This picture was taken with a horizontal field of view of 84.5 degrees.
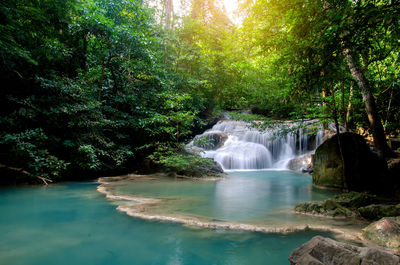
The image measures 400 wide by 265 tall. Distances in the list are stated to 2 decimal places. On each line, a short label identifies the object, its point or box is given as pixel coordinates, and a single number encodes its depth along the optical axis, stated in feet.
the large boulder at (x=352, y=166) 21.06
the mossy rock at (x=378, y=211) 11.42
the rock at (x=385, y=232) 8.43
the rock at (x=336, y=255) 5.56
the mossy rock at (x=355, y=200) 13.74
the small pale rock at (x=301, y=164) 39.73
